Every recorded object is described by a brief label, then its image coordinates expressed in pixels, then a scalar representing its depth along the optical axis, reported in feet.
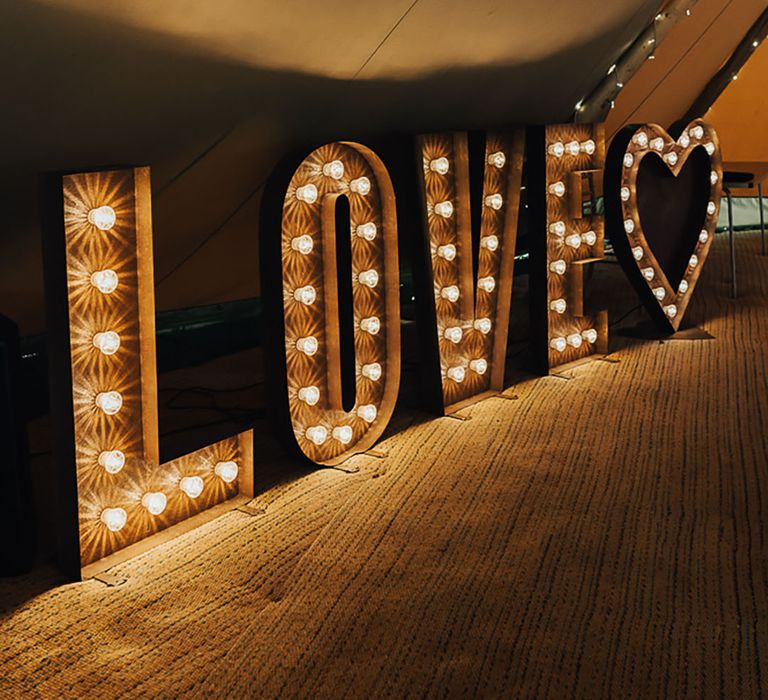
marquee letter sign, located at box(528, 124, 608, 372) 8.87
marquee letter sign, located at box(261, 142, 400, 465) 6.57
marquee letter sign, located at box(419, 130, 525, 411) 7.79
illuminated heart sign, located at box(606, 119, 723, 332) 9.43
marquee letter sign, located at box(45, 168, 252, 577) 5.13
